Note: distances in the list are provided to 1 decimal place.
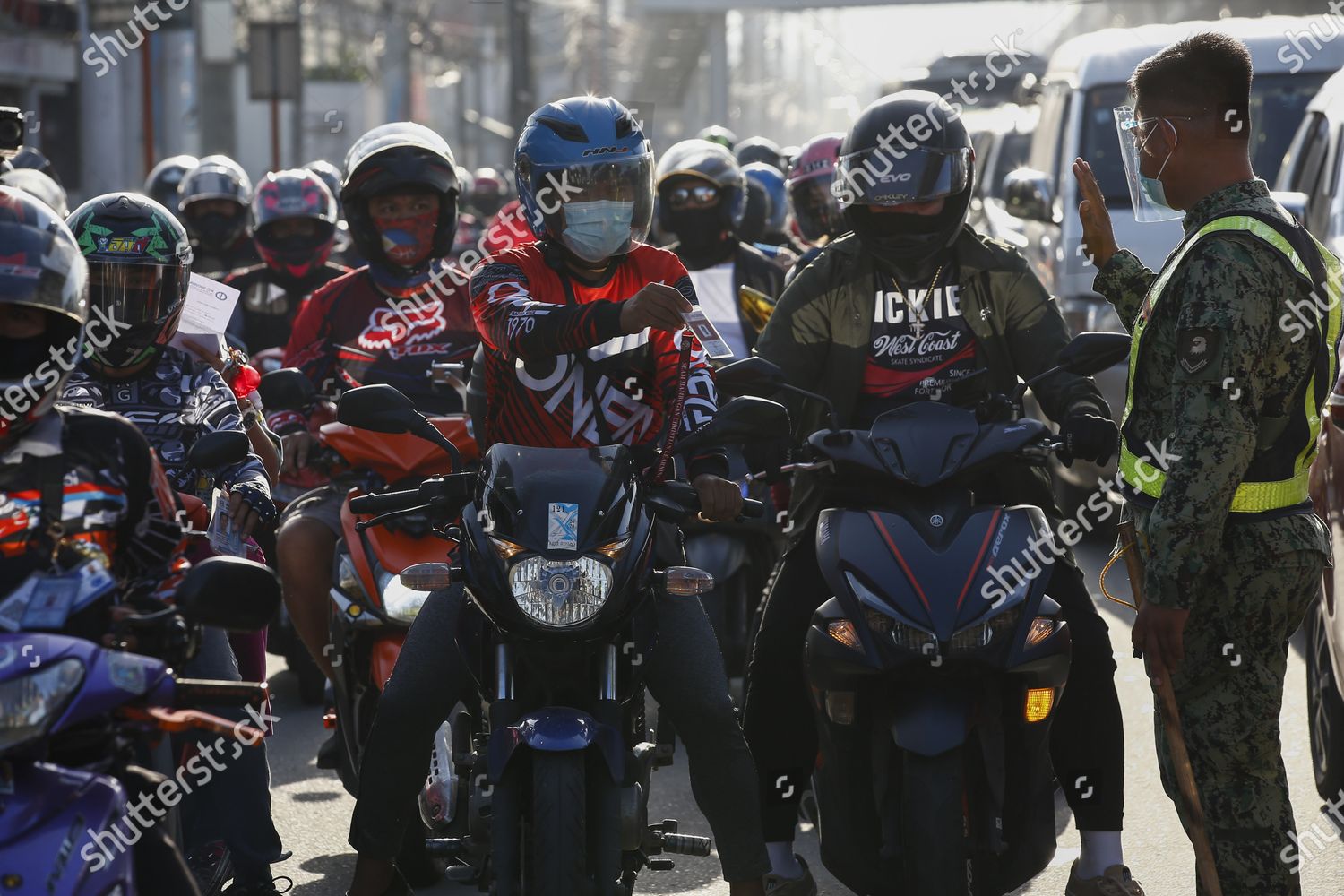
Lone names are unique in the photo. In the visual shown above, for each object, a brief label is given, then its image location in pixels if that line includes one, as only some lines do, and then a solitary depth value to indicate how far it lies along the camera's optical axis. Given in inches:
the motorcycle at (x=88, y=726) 221.3
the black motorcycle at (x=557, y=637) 294.7
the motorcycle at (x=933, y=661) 315.9
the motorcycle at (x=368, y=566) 395.2
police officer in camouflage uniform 303.7
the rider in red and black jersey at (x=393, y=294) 469.7
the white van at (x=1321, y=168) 646.5
